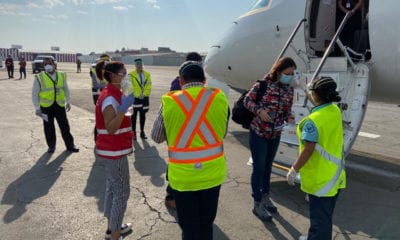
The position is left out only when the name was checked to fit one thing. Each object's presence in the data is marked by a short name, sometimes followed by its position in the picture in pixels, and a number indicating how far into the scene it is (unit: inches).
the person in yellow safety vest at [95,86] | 300.7
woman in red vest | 119.1
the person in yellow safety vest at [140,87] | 302.1
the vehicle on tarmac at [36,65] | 1391.5
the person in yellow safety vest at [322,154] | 110.4
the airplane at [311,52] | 196.9
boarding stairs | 194.2
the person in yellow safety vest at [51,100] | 252.1
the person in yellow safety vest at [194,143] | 95.8
